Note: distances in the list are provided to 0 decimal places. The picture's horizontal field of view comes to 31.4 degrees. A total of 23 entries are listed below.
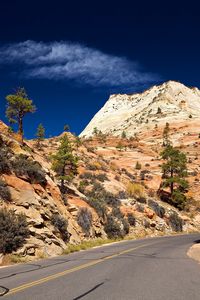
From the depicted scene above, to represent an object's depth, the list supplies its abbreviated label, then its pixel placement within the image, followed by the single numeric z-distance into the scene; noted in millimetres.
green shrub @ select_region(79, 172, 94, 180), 44500
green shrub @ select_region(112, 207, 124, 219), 34875
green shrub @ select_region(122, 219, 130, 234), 33875
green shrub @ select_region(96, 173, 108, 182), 45456
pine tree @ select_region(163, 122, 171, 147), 91688
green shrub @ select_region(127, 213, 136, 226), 36031
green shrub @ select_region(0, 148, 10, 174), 23150
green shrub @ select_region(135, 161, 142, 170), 68000
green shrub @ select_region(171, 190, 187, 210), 51188
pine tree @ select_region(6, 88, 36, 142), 40403
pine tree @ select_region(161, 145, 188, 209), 51469
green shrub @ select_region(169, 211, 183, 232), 43188
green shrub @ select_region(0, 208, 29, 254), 17188
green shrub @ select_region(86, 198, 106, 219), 31969
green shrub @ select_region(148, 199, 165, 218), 43688
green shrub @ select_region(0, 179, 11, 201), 20584
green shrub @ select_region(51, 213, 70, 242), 22703
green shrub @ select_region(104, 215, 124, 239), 31062
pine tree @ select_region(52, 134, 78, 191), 34438
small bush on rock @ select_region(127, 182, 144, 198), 45781
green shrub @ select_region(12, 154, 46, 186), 24620
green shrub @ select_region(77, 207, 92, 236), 27516
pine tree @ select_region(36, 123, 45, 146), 62228
